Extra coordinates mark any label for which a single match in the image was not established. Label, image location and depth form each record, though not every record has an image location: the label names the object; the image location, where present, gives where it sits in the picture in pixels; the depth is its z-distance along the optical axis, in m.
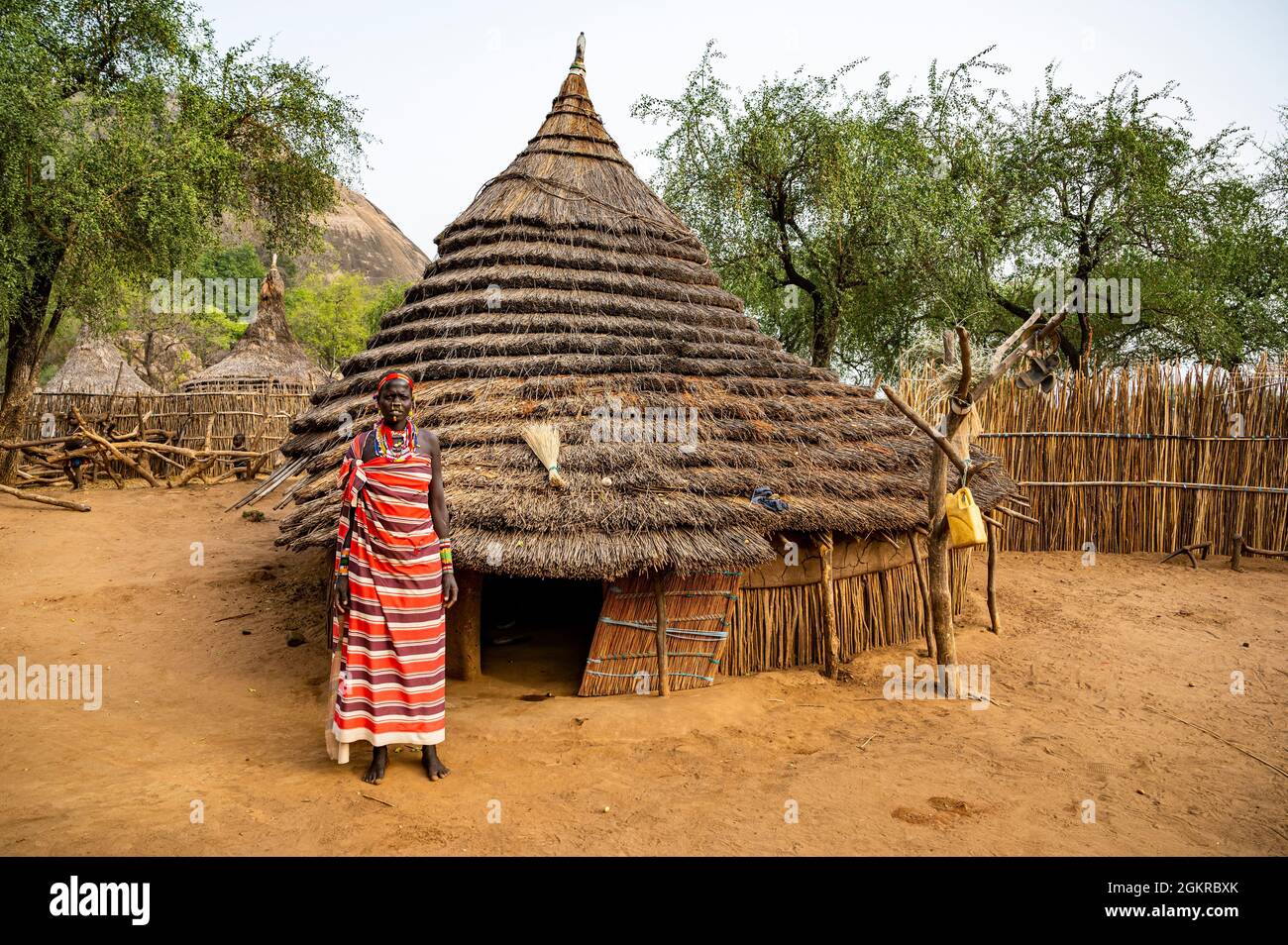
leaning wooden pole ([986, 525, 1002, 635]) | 7.04
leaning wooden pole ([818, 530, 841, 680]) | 5.84
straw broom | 5.29
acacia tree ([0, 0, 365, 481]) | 10.16
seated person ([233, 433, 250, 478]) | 15.61
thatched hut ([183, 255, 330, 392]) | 17.77
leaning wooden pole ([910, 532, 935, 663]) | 6.33
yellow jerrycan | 4.89
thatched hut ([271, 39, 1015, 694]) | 5.20
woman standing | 3.81
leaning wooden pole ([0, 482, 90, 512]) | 9.47
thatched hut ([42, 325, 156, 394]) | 19.72
